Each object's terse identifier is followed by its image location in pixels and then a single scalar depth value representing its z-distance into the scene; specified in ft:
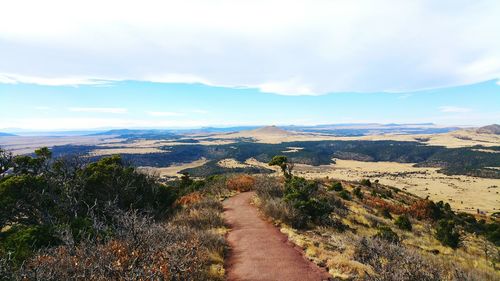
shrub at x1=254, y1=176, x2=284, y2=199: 70.39
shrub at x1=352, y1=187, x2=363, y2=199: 109.72
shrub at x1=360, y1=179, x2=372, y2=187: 144.00
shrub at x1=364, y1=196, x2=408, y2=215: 101.39
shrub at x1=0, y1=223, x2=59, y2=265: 32.31
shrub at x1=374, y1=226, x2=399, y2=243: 57.73
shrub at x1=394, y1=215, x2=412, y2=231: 78.02
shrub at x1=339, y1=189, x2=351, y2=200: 98.94
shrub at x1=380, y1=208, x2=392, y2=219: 90.82
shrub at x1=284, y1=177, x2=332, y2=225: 56.95
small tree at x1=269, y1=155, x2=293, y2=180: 111.45
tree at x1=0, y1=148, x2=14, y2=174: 75.41
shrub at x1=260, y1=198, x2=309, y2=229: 54.19
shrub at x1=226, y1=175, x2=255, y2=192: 91.45
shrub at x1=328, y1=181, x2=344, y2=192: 110.63
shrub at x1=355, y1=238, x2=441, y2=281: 27.53
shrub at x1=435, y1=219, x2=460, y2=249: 69.10
